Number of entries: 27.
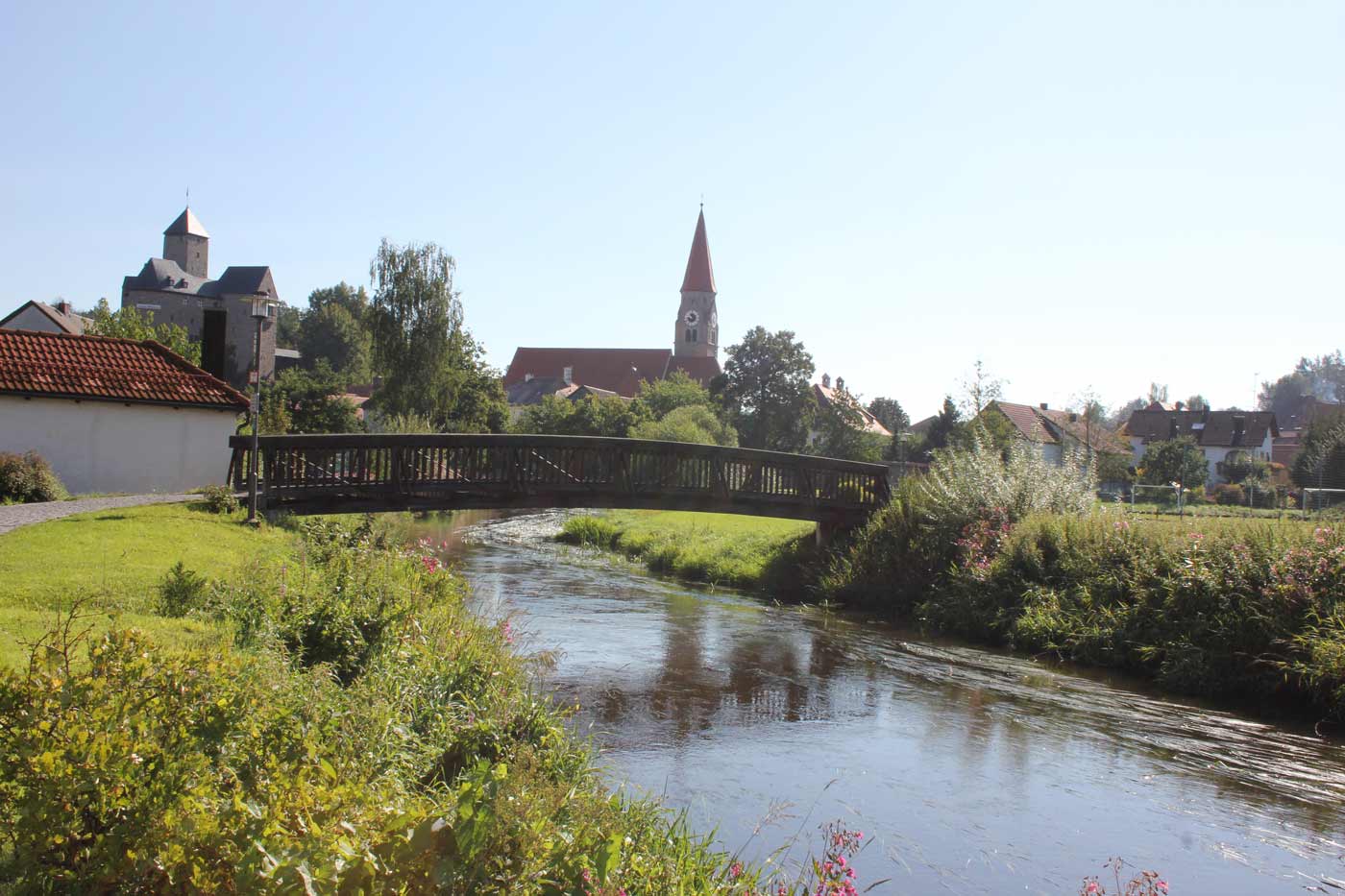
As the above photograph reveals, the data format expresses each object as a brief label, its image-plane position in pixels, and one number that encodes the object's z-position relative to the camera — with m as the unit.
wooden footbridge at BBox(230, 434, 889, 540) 19.59
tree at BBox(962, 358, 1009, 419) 49.94
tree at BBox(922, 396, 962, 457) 52.00
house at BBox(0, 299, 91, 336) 40.91
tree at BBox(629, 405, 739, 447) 48.59
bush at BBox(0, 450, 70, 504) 19.20
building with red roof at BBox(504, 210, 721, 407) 113.31
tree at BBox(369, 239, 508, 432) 55.97
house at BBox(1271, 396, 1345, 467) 65.43
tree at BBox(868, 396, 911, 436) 81.31
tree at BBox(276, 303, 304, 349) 123.12
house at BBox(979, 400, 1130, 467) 58.28
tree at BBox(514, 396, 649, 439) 64.69
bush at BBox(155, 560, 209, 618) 9.22
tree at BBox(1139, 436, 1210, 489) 58.59
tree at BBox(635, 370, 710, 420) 70.75
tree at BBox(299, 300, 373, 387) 108.69
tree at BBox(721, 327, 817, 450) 69.88
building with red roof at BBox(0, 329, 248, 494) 21.30
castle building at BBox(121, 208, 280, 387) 100.12
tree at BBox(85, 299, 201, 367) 42.97
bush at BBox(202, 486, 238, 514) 17.97
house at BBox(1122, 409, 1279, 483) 81.75
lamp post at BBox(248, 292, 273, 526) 17.72
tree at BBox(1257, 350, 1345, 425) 177.12
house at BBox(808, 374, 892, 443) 66.19
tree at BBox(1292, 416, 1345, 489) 50.19
